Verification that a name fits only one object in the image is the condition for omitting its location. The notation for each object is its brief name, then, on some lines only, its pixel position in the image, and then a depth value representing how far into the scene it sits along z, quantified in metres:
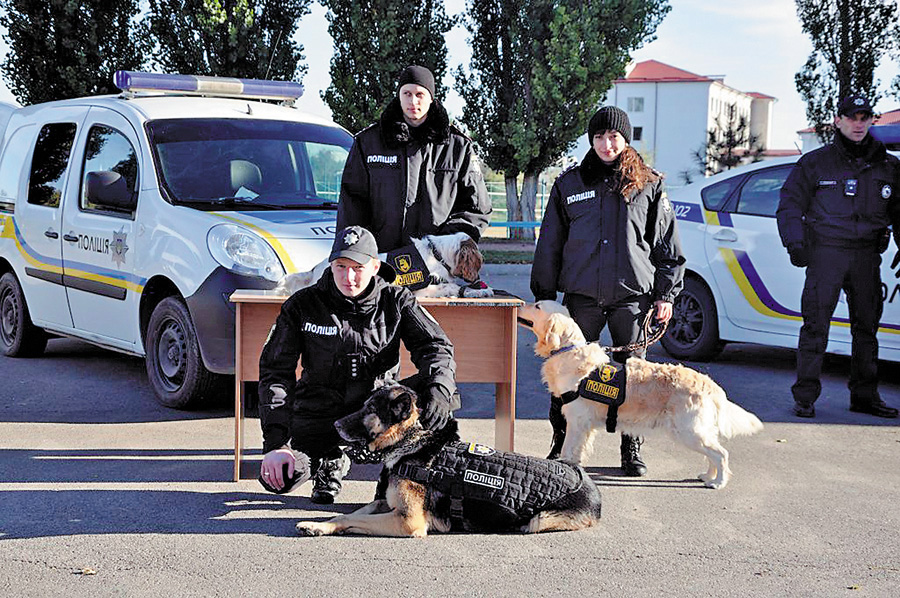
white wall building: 75.56
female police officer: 5.23
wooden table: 5.27
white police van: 6.26
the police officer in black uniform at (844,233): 6.63
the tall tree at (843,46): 18.45
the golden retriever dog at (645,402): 5.00
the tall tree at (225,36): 19.25
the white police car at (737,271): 7.90
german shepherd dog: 4.11
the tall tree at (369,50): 21.86
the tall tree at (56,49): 19.08
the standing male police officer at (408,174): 5.34
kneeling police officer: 4.37
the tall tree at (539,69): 22.14
